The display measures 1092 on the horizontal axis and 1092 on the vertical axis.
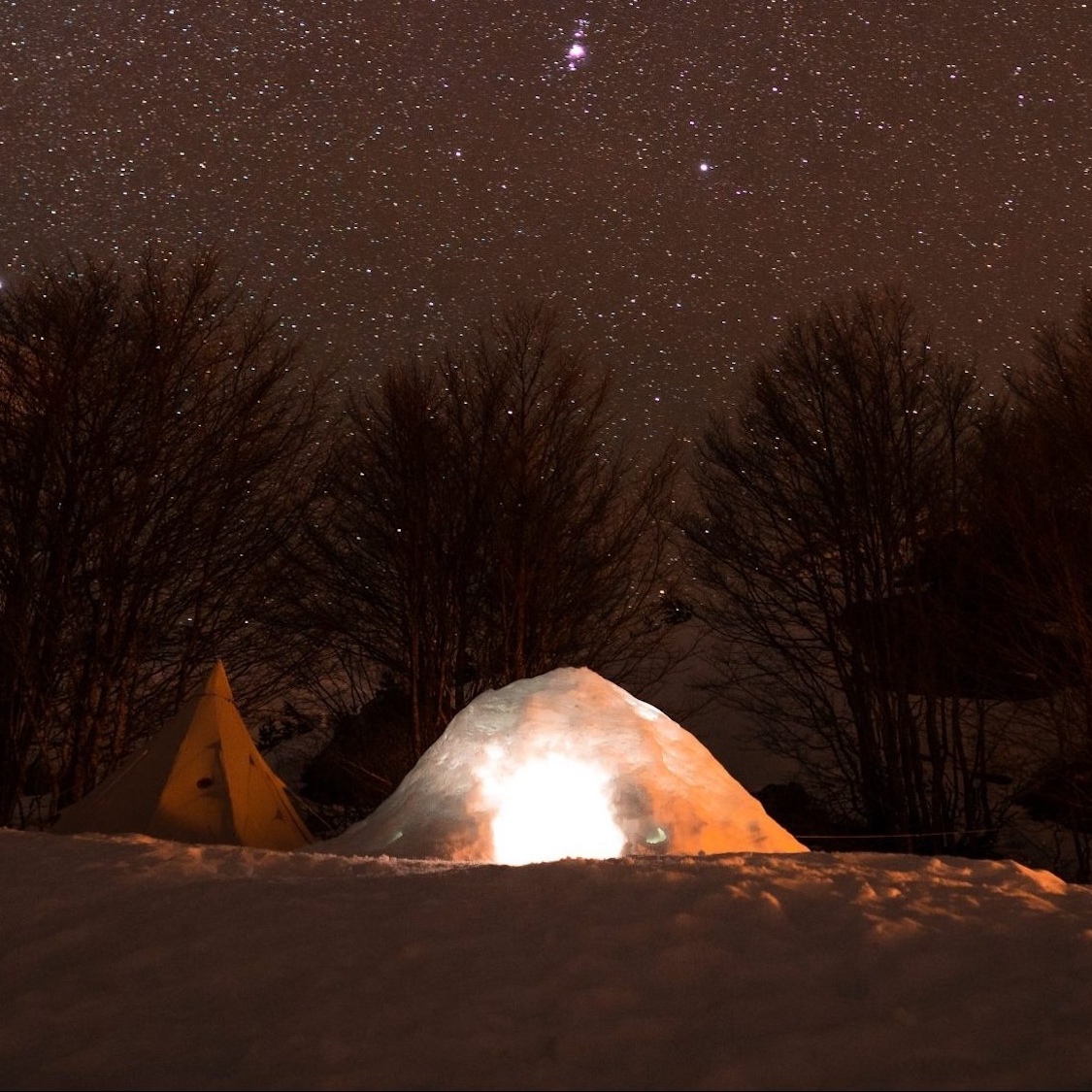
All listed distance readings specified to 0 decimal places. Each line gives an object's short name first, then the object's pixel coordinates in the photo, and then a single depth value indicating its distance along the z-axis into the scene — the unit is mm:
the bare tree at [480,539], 16469
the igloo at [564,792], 6656
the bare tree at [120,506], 13898
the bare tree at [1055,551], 13594
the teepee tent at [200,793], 8805
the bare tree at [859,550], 15844
